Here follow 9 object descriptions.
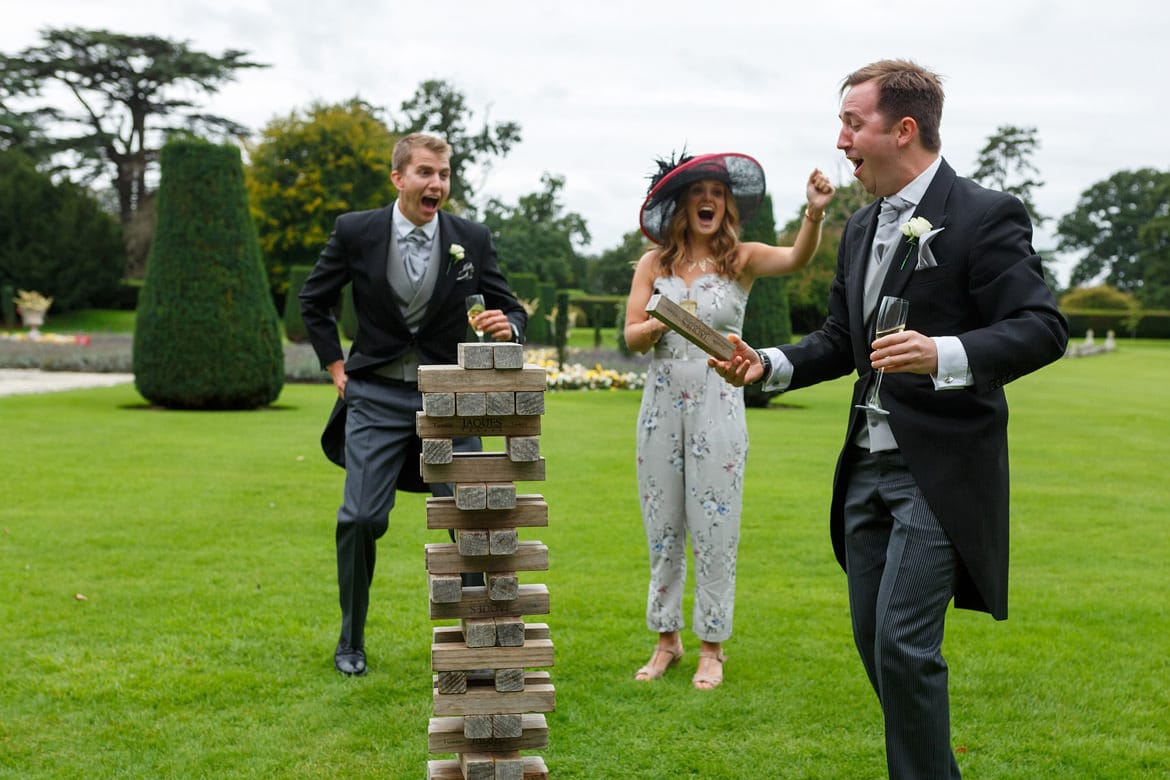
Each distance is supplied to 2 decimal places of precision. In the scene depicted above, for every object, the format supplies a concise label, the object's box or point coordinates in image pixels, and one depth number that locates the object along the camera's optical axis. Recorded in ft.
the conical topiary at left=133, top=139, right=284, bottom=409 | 56.44
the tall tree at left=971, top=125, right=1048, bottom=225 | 256.93
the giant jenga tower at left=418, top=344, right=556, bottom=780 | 12.18
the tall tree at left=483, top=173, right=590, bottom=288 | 165.17
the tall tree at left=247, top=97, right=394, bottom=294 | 147.02
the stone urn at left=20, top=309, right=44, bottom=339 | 120.26
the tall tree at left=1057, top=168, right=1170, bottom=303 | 316.19
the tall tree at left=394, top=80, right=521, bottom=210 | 193.77
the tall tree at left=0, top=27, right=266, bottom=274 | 159.33
